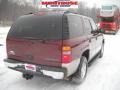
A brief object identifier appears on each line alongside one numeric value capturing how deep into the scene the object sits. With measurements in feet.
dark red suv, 8.46
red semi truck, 46.55
